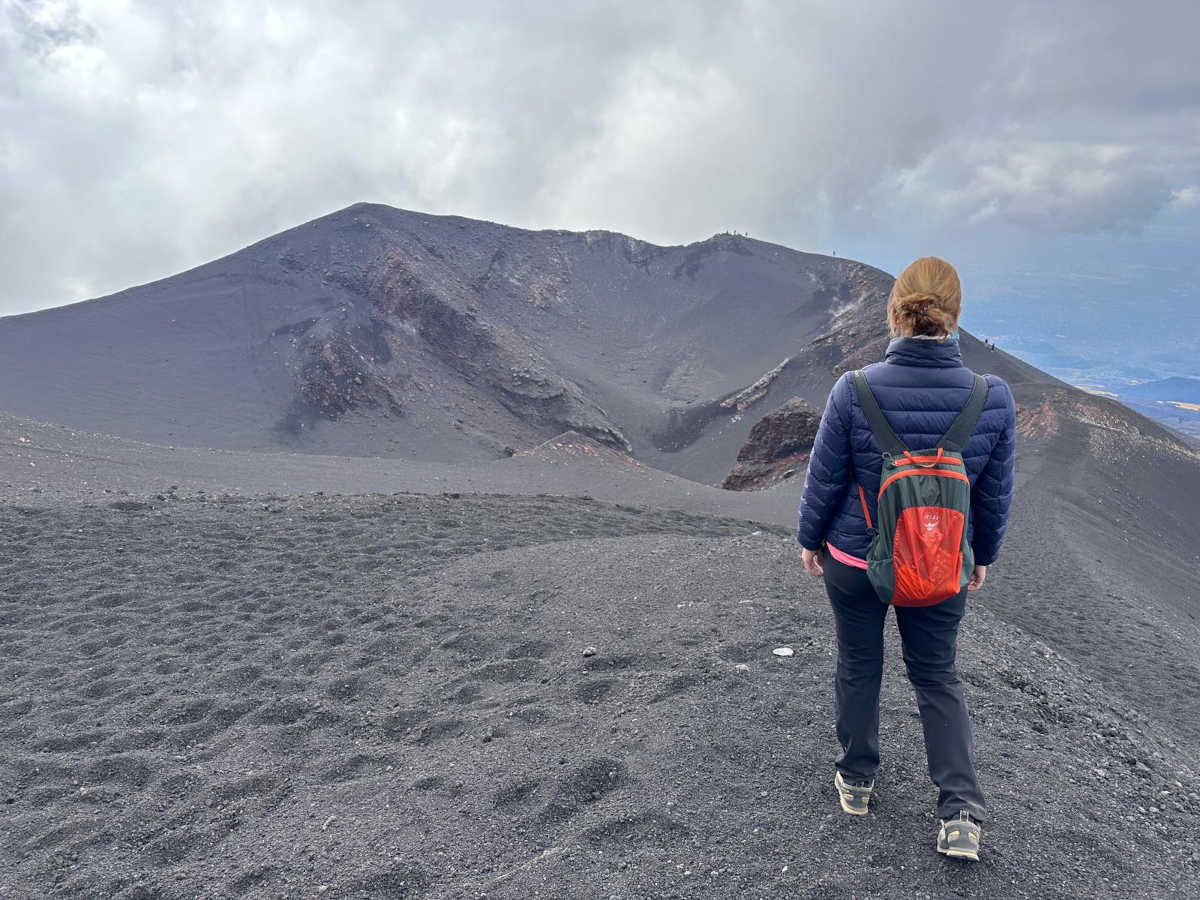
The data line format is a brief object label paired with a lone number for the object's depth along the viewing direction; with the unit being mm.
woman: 2654
